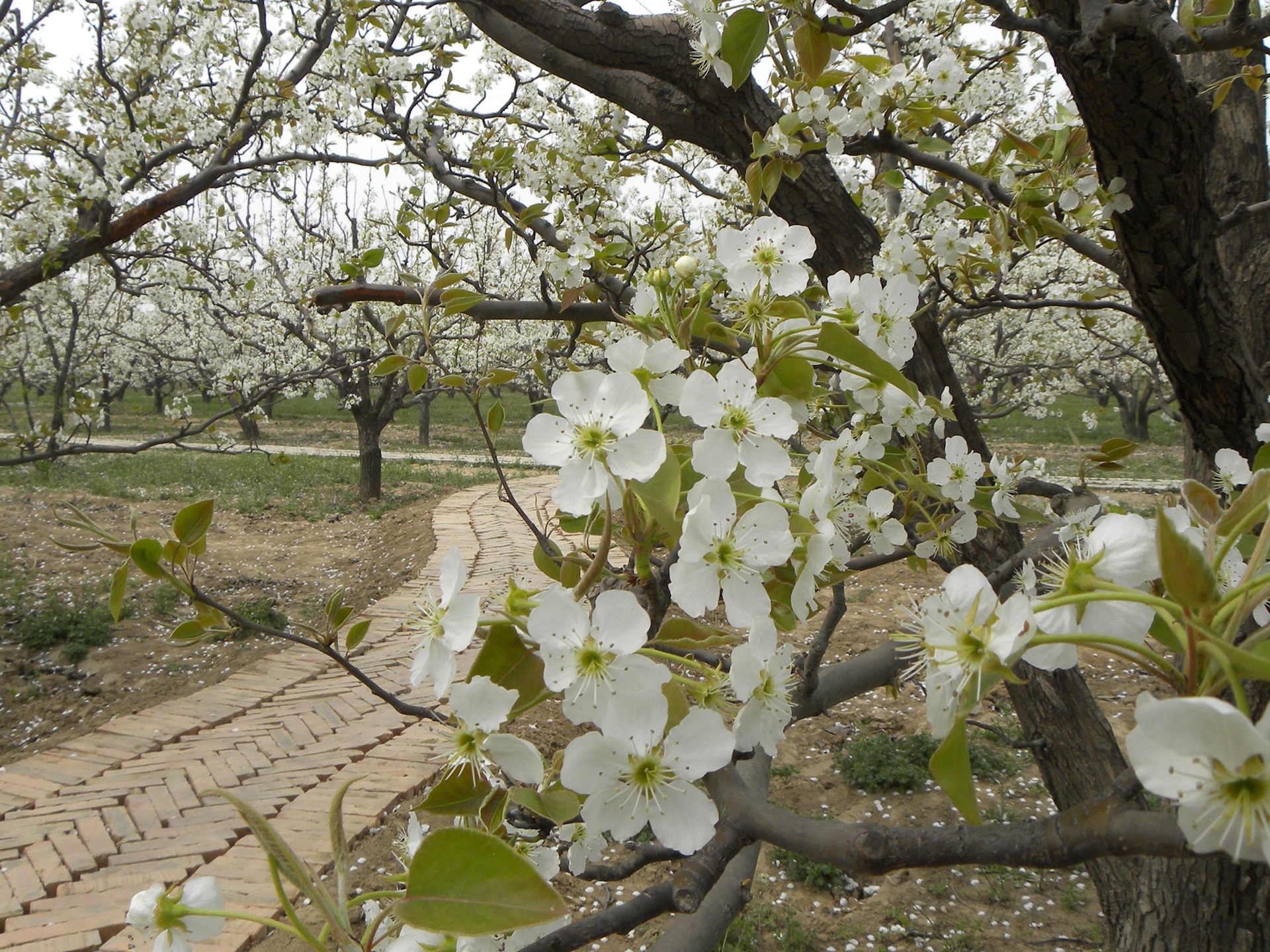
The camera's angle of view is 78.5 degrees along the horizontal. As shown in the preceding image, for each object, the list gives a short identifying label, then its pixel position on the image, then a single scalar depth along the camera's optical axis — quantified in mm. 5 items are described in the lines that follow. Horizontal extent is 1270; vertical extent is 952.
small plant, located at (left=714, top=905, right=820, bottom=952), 2486
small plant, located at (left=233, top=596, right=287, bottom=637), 5086
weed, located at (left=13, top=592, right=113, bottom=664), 4574
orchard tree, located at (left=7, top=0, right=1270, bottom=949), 506
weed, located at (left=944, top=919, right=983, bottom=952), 2471
